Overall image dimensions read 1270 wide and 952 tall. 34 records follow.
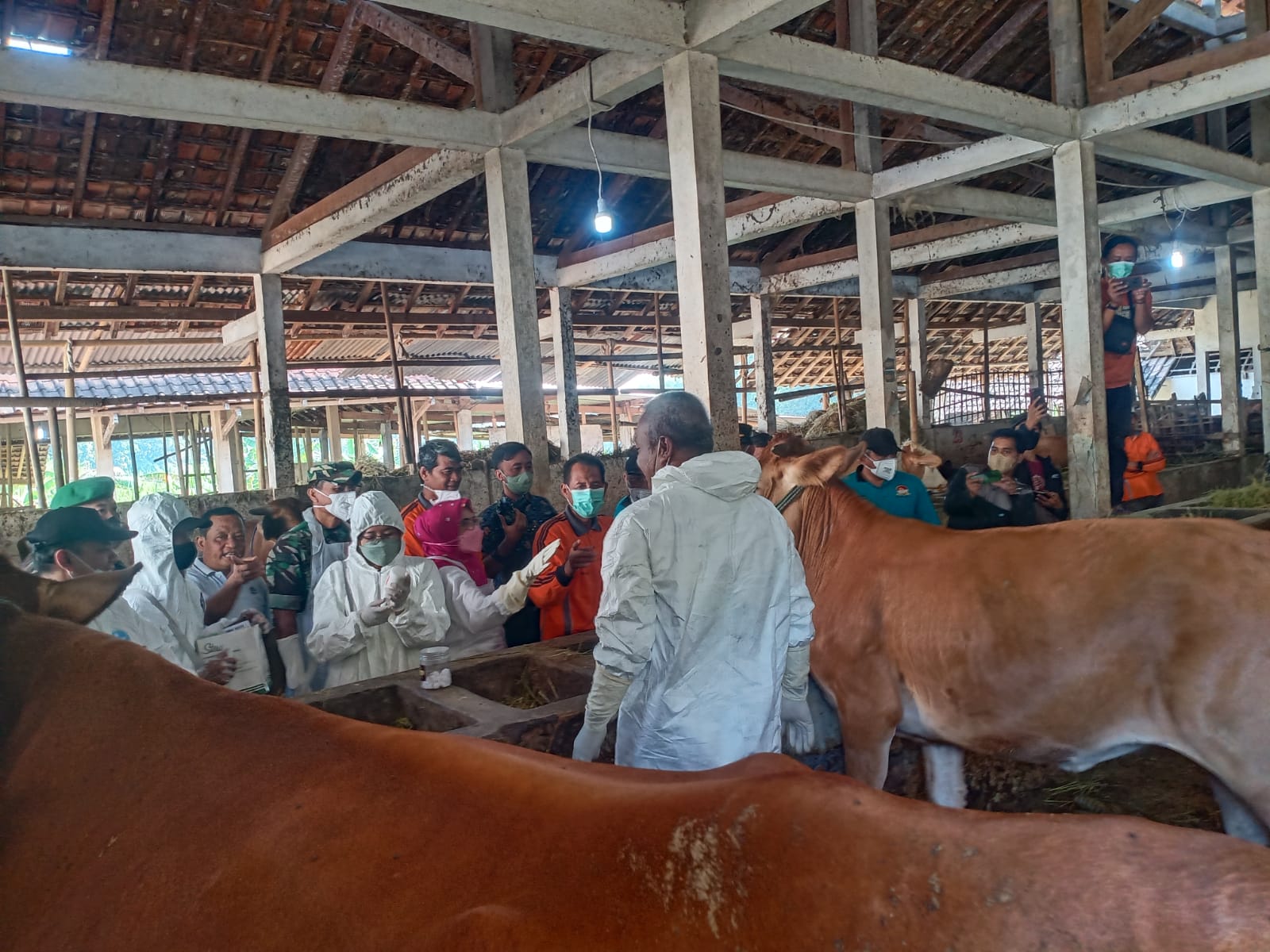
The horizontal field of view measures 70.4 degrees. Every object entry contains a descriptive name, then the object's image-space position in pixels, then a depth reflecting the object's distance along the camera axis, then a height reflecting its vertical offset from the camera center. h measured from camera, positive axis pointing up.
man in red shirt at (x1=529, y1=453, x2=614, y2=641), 4.58 -0.60
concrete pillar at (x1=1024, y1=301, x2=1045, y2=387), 18.14 +1.50
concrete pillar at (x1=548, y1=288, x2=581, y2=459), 12.70 +1.05
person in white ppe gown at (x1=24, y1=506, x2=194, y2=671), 2.75 -0.22
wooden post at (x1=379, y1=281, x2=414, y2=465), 11.70 +0.63
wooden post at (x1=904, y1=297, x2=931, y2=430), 16.33 +1.51
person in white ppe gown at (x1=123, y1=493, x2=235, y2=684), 3.76 -0.48
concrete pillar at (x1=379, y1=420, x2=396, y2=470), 17.80 +0.17
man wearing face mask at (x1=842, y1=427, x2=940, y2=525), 5.31 -0.39
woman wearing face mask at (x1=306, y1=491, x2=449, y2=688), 4.25 -0.74
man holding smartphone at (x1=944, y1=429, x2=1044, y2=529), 5.94 -0.59
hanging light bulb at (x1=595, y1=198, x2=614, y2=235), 6.60 +1.60
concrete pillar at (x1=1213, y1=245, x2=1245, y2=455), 12.96 +0.78
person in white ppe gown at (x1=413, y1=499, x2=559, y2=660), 4.65 -0.73
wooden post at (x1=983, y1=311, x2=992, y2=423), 17.69 +0.45
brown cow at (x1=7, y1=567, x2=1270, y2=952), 1.05 -0.57
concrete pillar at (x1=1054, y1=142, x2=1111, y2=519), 7.64 +0.66
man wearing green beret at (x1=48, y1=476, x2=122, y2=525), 4.23 -0.10
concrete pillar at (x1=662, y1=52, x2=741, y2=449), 5.31 +1.16
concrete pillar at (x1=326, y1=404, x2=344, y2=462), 16.72 +0.47
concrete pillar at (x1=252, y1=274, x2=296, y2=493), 10.27 +0.94
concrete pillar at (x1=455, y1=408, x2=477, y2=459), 19.44 +0.44
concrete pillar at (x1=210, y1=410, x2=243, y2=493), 17.72 +0.29
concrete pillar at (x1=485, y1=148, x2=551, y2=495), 6.92 +1.13
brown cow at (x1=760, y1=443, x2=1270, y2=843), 2.96 -0.85
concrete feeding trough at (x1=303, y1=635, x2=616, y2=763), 3.27 -1.02
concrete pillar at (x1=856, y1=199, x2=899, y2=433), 9.05 +1.04
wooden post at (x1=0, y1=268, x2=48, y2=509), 8.85 +0.95
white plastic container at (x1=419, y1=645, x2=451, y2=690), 3.72 -0.91
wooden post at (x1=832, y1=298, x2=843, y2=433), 15.45 +0.72
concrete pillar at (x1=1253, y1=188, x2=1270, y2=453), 10.61 +1.55
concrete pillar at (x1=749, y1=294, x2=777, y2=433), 14.61 +1.07
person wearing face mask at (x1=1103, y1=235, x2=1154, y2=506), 7.97 +0.61
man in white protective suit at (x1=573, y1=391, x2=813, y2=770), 2.67 -0.56
